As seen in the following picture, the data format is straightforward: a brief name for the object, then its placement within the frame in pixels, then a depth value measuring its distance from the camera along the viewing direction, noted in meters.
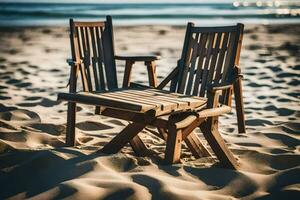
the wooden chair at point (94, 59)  4.24
